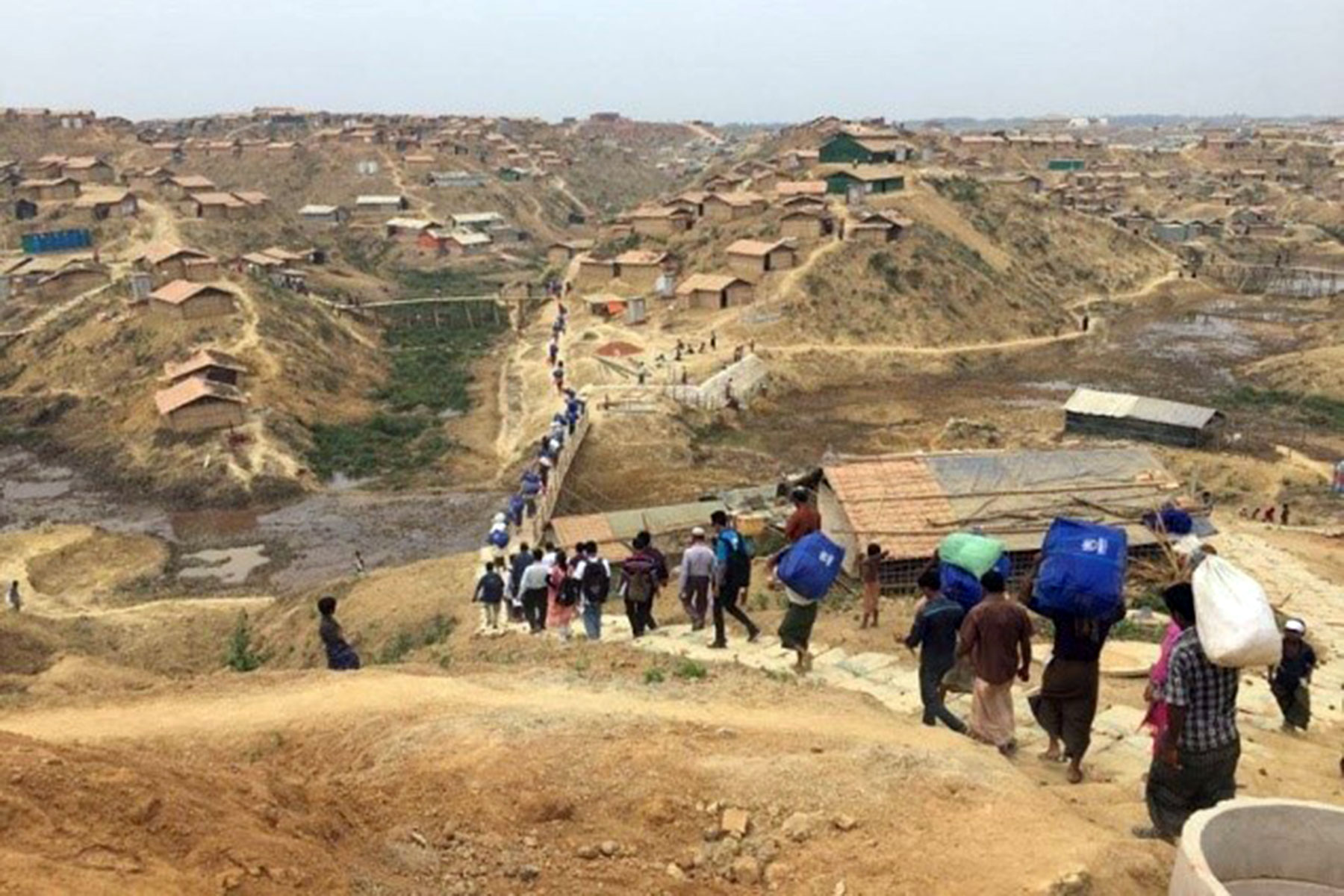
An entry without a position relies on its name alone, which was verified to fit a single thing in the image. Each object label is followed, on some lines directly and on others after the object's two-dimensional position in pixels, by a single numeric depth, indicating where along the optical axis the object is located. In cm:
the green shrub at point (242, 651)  1719
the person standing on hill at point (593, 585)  1317
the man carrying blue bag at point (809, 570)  970
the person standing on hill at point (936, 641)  842
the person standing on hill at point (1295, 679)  988
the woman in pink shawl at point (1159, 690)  632
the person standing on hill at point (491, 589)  1558
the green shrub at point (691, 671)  995
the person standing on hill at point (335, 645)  1138
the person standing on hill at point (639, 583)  1293
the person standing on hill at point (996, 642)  760
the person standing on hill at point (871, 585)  1331
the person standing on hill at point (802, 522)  1181
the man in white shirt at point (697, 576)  1213
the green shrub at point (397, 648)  1699
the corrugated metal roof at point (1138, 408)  3522
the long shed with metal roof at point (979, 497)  1850
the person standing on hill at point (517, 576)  1522
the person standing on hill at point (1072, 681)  742
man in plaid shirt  603
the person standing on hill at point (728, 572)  1160
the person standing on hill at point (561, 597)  1366
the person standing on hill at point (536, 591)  1423
